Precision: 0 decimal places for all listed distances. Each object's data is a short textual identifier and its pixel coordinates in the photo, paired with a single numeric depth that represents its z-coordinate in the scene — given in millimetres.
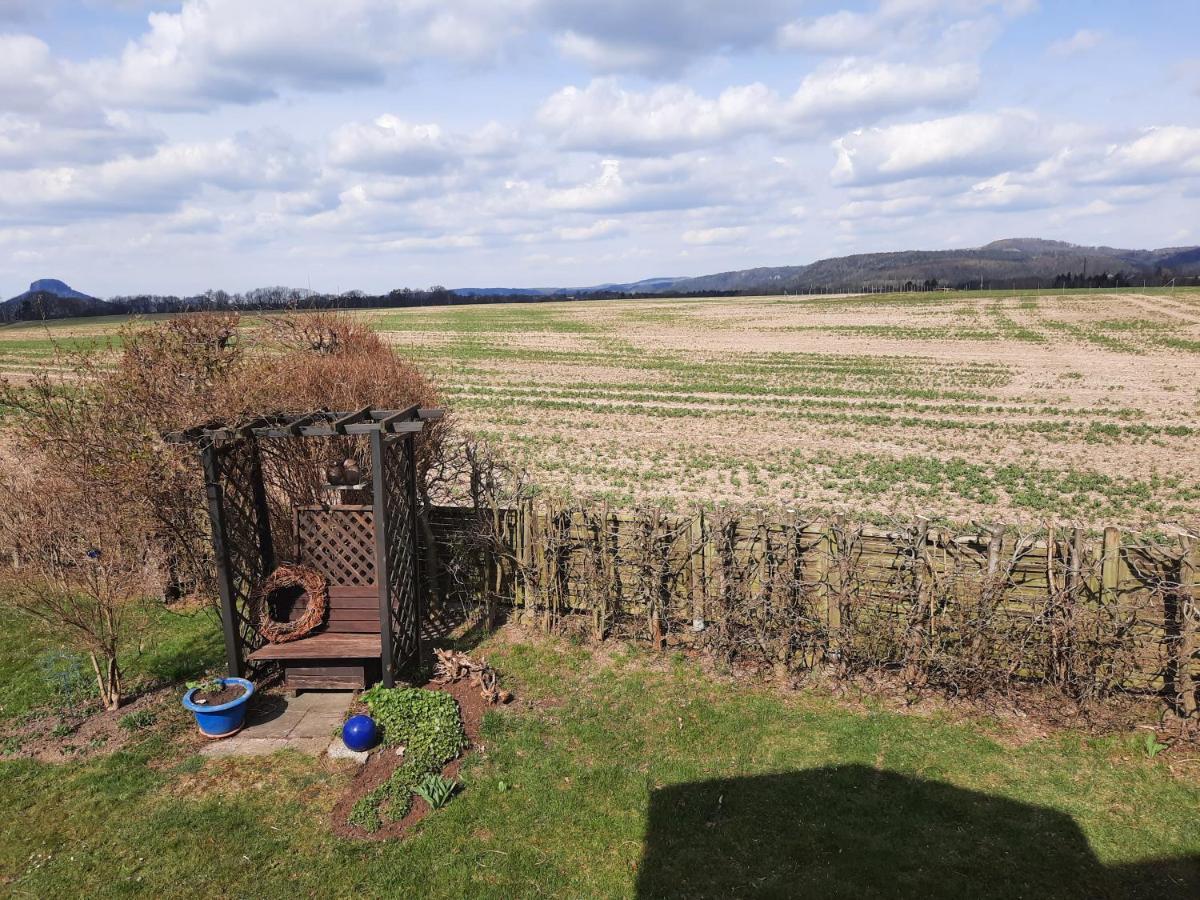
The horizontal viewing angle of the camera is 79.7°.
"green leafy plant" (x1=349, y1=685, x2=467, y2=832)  6176
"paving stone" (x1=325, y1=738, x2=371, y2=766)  6938
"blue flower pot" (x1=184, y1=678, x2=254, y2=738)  7203
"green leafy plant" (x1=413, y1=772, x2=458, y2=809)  6275
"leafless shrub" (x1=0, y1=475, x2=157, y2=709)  7598
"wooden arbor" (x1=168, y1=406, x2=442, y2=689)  7785
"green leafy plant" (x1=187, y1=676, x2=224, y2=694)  7469
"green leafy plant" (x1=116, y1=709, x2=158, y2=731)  7543
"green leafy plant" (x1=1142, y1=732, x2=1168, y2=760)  6594
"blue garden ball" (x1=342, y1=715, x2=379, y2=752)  6896
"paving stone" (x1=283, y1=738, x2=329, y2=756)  7102
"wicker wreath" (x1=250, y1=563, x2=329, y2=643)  8133
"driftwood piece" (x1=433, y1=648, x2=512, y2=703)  8000
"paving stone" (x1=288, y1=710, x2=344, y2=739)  7410
